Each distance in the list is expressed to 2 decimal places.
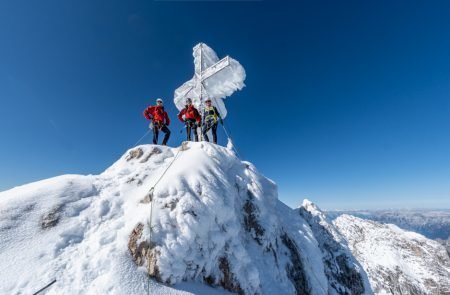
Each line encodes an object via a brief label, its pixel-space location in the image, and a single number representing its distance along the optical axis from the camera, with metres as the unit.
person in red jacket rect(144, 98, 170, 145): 14.08
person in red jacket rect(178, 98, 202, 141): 14.95
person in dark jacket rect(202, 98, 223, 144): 14.99
